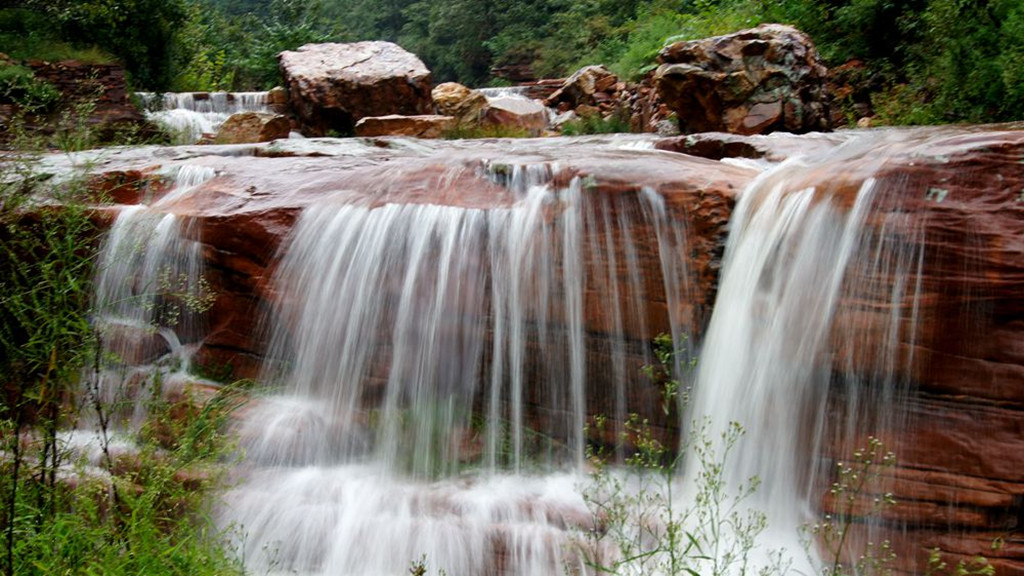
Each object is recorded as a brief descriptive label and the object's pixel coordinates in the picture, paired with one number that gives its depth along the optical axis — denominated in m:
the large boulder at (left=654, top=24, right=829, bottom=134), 8.85
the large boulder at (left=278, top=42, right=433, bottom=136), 13.45
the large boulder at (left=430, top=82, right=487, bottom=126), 12.65
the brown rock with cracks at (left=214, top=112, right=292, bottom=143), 12.62
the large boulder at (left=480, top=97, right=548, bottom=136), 12.24
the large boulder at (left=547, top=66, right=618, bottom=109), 14.36
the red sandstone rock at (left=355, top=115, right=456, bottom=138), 11.91
